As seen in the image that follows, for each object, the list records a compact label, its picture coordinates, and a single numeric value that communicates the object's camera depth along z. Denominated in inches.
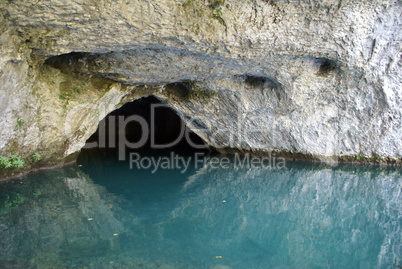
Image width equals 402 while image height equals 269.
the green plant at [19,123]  292.8
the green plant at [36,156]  343.3
